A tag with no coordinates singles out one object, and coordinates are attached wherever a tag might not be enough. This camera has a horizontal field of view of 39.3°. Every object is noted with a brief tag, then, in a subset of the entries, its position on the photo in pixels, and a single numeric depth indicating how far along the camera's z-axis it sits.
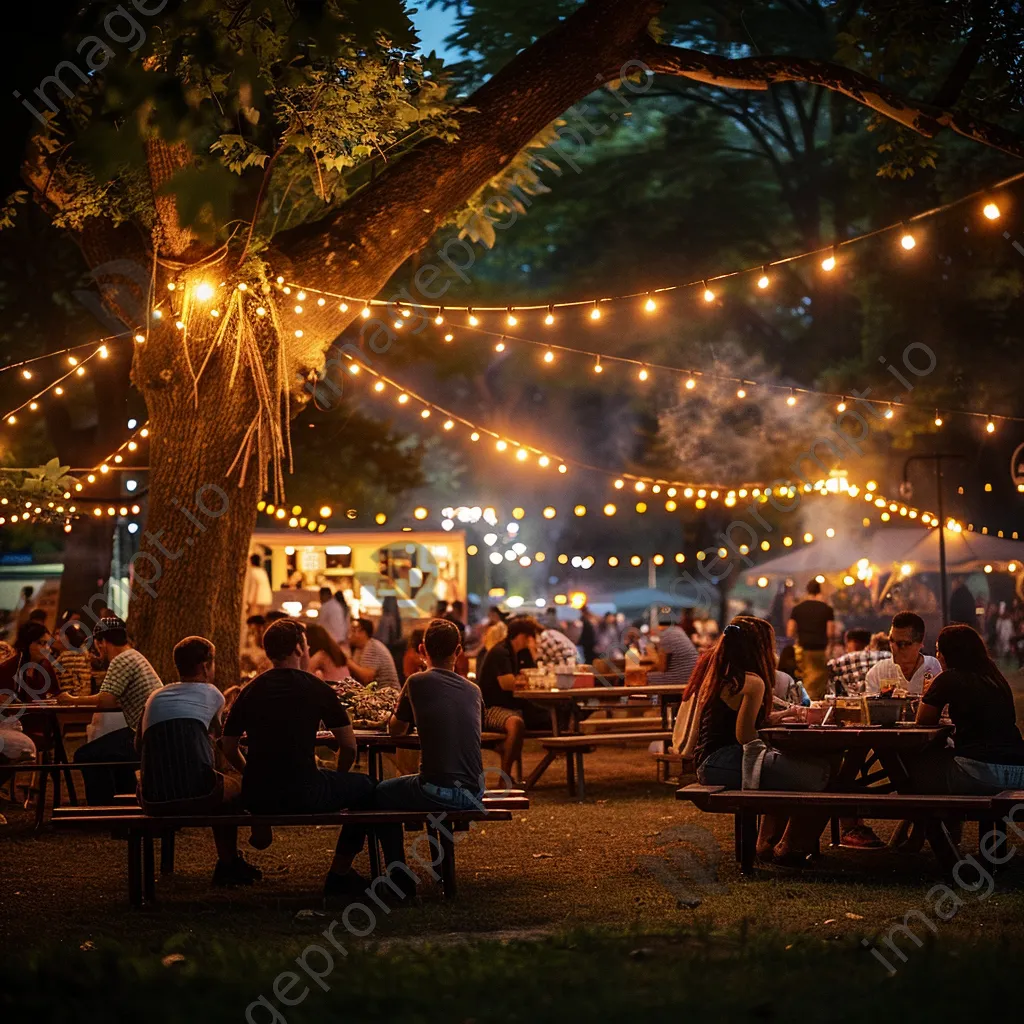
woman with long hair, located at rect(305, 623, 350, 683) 12.39
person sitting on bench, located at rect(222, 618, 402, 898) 6.66
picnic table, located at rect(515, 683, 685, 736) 11.48
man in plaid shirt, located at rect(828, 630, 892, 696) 10.43
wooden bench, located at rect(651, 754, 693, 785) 11.13
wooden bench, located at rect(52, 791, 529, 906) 6.59
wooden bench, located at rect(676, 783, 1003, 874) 6.82
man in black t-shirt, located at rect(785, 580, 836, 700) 16.77
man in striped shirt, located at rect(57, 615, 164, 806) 8.94
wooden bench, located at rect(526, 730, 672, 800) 10.84
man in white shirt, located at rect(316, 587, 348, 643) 18.22
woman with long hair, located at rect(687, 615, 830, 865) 7.38
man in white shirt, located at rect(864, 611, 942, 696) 8.72
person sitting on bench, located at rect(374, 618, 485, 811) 6.75
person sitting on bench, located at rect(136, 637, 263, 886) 6.78
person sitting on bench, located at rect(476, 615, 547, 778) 11.47
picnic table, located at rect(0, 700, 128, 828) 9.30
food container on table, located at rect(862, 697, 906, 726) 7.28
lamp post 18.12
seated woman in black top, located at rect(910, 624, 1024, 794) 7.21
